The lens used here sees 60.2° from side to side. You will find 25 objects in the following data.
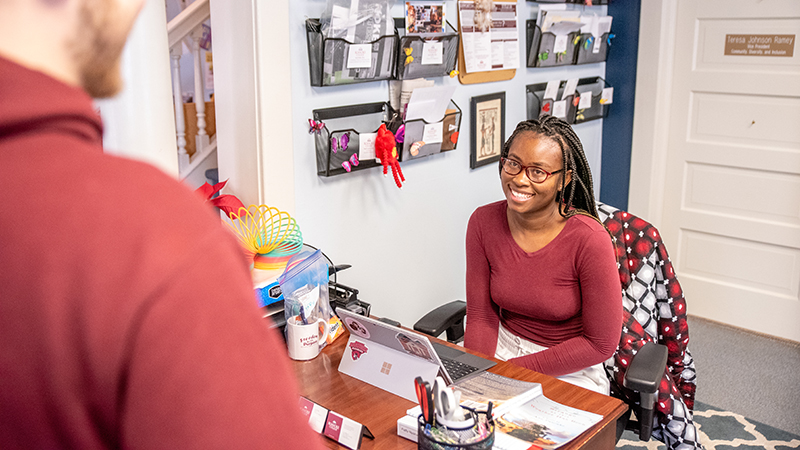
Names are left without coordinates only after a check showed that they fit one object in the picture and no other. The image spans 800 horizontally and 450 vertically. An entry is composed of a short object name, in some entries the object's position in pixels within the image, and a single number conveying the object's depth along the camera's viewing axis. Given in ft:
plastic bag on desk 5.54
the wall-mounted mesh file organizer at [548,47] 9.75
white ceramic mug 5.43
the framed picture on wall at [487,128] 9.10
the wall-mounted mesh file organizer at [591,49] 10.74
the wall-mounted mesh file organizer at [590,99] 11.02
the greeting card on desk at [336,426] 4.22
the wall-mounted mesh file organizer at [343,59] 6.78
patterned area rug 8.16
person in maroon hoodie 1.31
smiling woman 5.85
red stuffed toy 7.50
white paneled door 10.30
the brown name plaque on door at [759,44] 10.09
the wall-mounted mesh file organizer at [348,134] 7.11
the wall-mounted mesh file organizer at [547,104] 10.03
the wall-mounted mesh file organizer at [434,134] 7.93
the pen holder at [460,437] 3.58
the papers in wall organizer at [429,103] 7.81
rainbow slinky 6.12
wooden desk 4.38
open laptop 4.70
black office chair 6.47
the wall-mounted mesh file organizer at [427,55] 7.66
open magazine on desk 4.21
